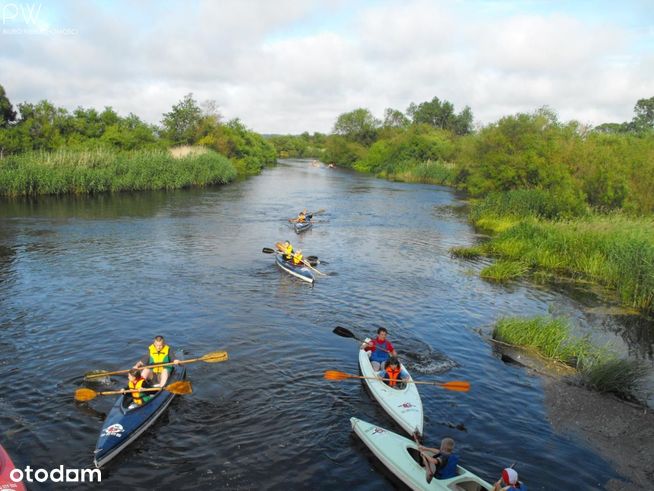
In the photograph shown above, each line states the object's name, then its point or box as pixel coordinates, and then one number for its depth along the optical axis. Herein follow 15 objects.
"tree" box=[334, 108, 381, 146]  120.00
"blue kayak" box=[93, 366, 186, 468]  10.29
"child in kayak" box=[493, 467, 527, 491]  8.60
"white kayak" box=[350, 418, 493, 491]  9.48
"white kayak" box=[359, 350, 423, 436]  11.70
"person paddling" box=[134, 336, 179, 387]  12.79
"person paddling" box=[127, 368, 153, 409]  11.74
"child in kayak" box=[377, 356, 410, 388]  13.22
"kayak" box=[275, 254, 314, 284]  22.77
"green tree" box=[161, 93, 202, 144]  73.06
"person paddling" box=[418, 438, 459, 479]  9.61
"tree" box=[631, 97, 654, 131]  89.25
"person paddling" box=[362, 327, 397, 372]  14.38
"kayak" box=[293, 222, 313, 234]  34.50
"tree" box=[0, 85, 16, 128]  49.38
